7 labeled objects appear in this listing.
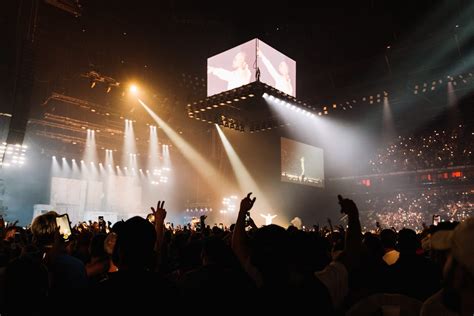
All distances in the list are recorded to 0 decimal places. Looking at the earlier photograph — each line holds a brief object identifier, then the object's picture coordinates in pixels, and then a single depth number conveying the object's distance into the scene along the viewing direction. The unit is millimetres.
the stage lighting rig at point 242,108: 14500
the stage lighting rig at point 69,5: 11047
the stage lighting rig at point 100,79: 14023
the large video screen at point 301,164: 20469
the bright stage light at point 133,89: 15859
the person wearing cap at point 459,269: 1163
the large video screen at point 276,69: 14078
